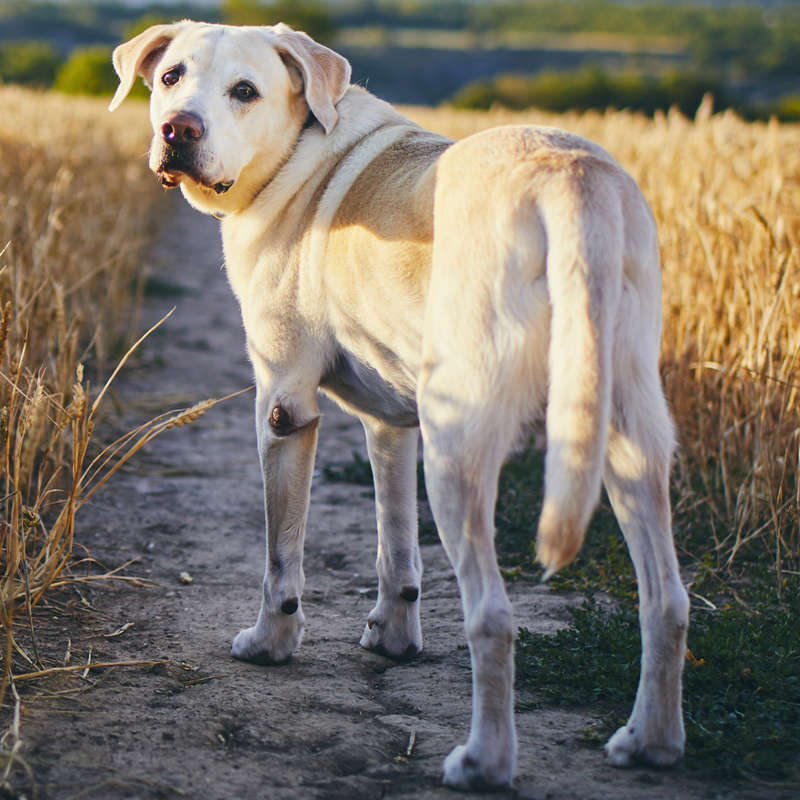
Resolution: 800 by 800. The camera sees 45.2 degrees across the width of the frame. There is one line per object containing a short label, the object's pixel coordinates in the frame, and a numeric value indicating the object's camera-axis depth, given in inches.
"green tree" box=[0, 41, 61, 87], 2561.5
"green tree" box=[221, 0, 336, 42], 3427.7
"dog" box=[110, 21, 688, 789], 91.1
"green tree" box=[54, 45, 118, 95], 2287.2
